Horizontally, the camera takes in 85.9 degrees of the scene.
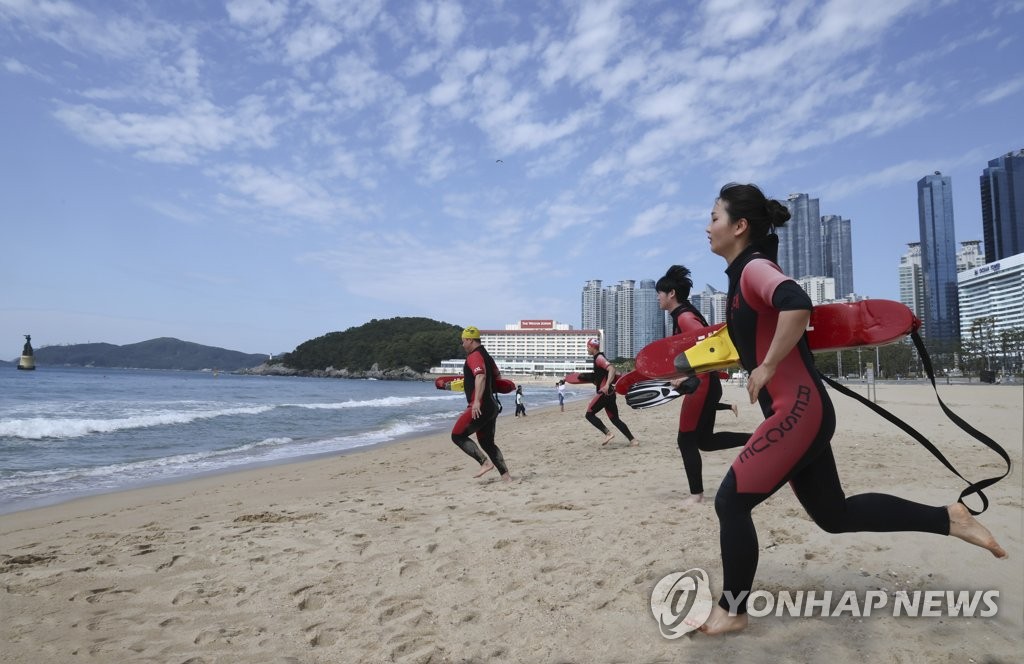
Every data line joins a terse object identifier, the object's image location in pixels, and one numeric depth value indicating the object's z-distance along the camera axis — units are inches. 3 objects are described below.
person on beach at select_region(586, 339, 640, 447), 310.7
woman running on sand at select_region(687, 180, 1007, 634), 93.3
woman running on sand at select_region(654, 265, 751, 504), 198.8
